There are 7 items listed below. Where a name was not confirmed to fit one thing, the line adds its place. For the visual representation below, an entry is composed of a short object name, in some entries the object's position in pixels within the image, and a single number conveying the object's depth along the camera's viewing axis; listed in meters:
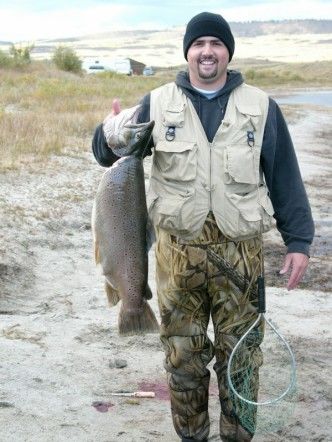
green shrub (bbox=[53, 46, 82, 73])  53.28
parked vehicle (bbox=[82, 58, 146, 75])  76.03
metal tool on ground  5.61
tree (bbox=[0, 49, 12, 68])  46.84
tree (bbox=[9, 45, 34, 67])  47.92
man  4.22
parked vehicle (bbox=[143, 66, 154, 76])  79.74
